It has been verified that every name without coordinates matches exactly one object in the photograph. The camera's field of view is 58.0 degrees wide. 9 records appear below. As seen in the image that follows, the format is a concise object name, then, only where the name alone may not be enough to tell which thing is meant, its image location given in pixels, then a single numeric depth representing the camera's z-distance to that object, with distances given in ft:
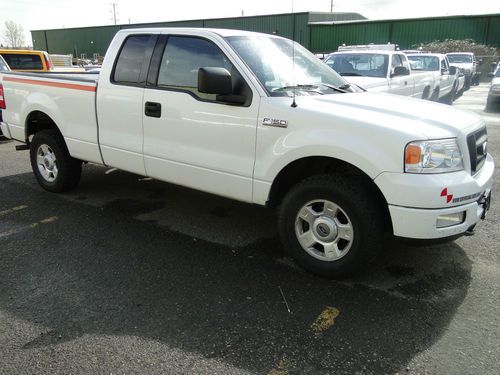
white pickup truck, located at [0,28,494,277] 10.36
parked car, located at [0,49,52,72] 35.53
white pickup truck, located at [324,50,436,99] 31.35
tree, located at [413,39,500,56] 105.81
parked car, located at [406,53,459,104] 47.44
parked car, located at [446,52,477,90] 73.44
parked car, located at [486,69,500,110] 47.42
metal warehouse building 110.42
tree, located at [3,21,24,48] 265.95
